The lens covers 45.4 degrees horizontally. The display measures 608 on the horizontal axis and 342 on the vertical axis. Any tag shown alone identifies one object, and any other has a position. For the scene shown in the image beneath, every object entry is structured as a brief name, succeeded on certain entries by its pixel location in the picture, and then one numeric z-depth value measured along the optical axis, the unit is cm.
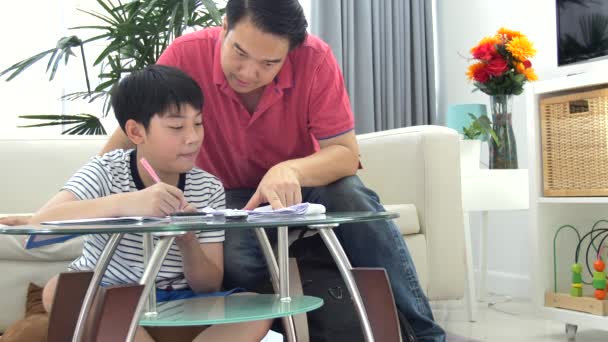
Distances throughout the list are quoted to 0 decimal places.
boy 127
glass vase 289
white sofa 225
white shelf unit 240
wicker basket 228
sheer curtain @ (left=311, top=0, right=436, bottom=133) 366
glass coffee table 87
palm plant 251
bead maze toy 227
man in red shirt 142
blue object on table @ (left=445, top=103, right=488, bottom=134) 321
